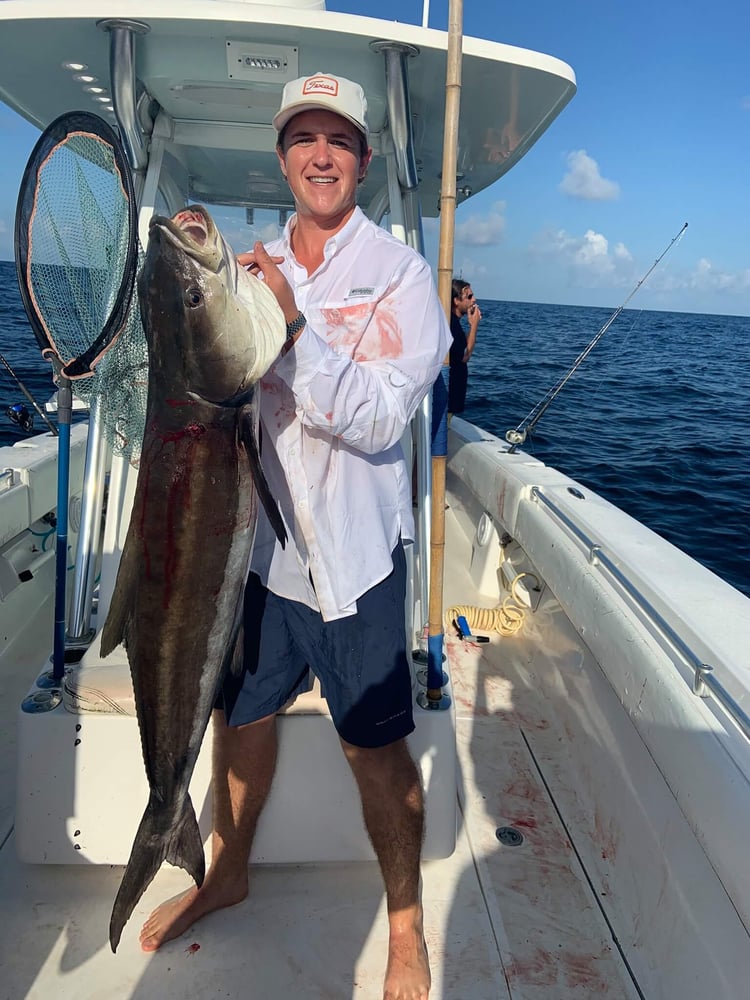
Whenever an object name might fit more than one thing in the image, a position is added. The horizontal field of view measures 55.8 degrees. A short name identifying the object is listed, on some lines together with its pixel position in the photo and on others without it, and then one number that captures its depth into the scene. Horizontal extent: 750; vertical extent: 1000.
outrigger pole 2.46
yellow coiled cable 4.66
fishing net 2.31
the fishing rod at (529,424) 5.62
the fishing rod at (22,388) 4.53
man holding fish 1.90
